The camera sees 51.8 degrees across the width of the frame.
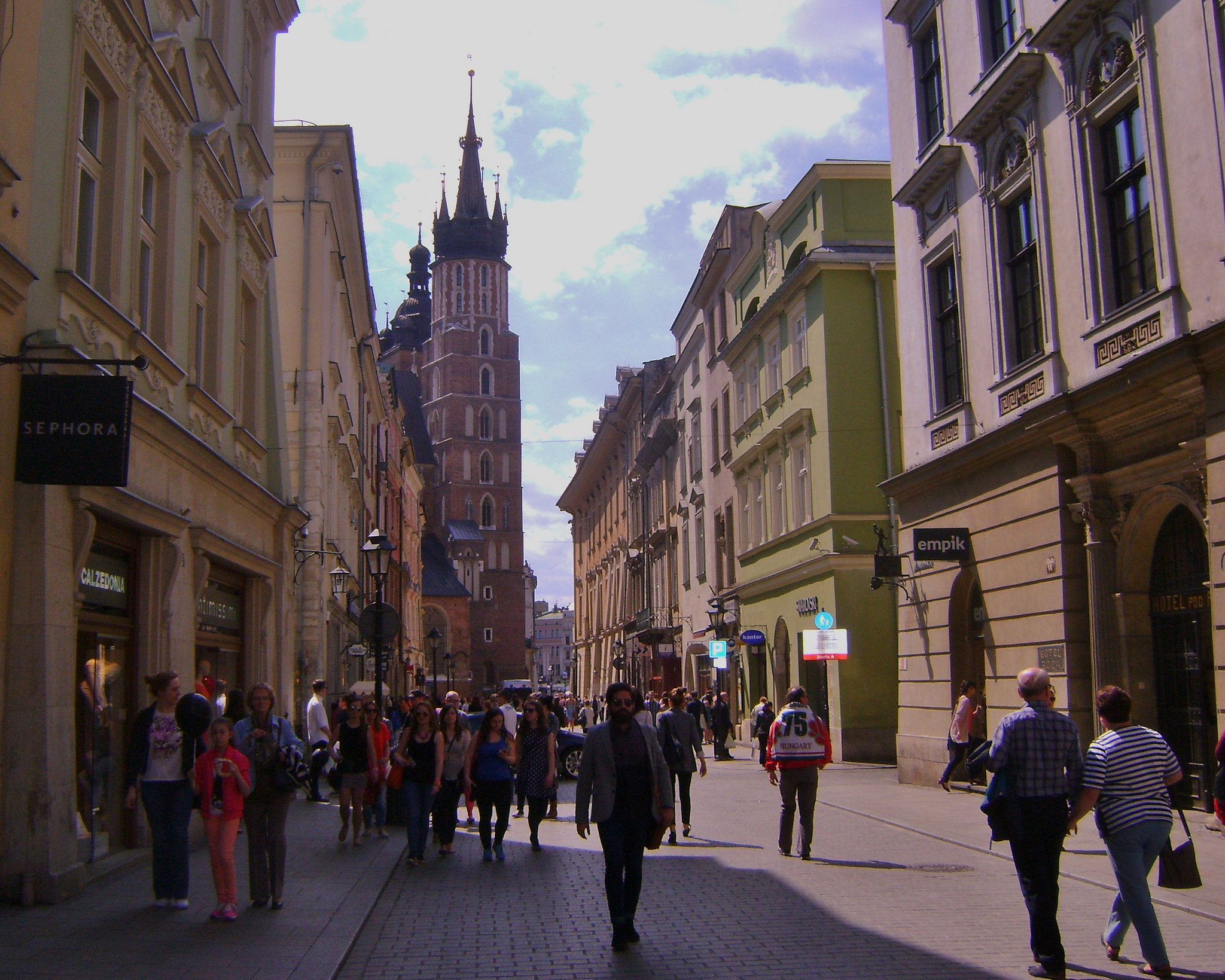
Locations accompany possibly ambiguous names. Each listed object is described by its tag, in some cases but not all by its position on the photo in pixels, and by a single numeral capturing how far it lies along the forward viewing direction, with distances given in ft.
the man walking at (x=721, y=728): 98.73
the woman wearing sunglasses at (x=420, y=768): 41.37
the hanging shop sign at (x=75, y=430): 28.76
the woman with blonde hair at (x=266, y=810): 30.48
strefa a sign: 83.46
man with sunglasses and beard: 26.68
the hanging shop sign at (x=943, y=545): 60.59
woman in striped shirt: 22.84
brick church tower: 362.33
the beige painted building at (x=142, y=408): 29.89
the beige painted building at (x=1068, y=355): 43.93
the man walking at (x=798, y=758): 40.96
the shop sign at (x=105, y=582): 34.81
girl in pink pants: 29.30
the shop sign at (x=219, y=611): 48.14
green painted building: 89.04
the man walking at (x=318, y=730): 55.36
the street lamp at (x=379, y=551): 61.93
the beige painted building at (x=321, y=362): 87.97
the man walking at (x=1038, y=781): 23.56
